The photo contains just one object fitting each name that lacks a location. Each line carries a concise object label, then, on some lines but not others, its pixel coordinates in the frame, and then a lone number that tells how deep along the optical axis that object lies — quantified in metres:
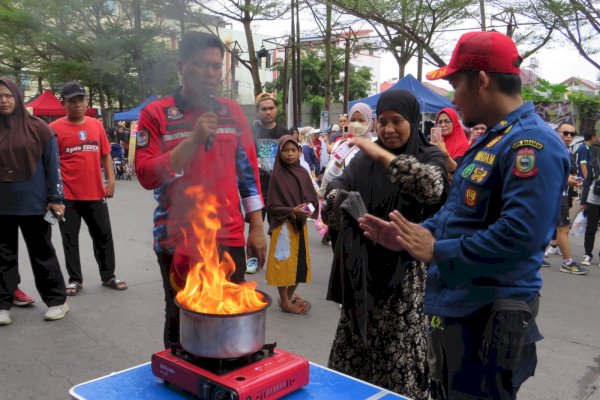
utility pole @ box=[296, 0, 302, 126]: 18.62
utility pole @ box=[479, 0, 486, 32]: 14.28
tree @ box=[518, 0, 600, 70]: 10.76
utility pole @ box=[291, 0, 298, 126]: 17.47
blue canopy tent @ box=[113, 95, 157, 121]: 19.75
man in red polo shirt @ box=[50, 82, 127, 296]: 5.01
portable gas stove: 1.70
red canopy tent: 24.30
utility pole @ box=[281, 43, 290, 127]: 21.32
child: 4.78
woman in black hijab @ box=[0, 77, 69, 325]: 4.22
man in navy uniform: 1.63
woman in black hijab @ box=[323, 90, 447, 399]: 2.56
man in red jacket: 2.41
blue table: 1.84
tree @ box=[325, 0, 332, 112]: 18.77
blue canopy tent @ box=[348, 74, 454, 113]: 12.95
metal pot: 1.75
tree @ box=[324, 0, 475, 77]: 14.19
